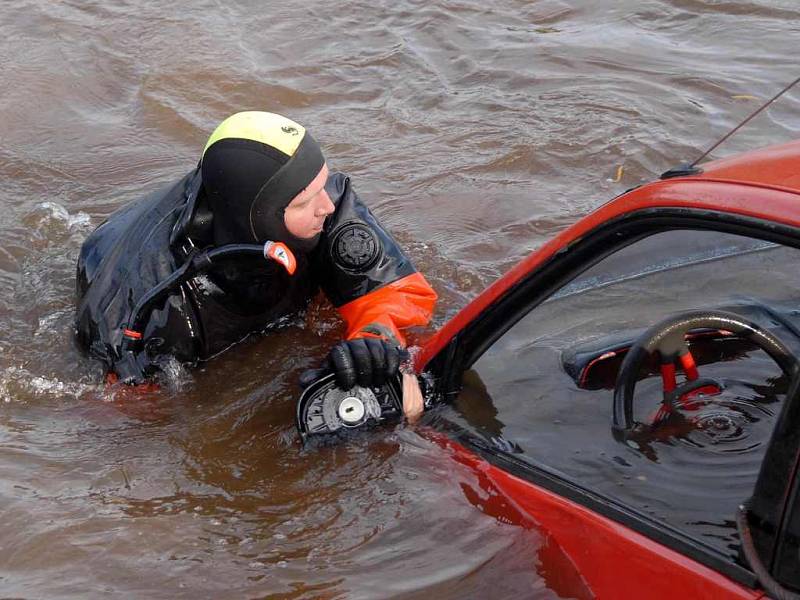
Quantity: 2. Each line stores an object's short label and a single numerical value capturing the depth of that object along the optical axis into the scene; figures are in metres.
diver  3.88
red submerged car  2.96
